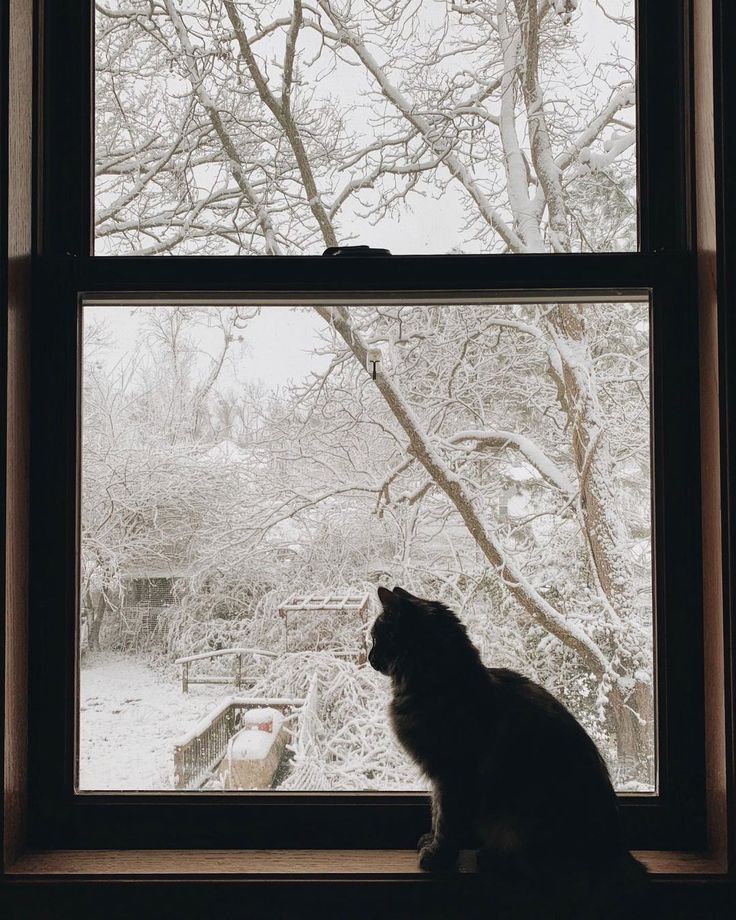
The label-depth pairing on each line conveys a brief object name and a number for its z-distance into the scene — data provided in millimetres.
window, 1110
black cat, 935
